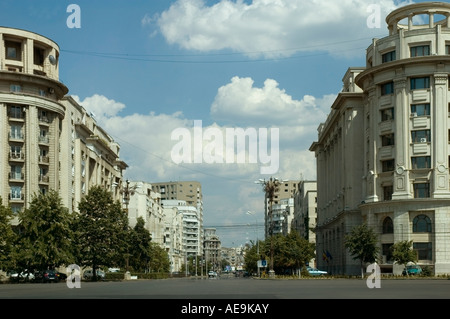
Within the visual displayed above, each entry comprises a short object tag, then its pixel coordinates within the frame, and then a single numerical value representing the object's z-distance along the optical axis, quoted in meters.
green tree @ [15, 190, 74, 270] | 72.29
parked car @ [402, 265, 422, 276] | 76.81
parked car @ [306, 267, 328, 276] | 102.80
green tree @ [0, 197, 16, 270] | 69.88
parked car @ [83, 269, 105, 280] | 85.05
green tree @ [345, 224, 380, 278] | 79.19
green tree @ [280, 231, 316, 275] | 100.25
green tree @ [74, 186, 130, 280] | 82.94
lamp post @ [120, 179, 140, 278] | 95.88
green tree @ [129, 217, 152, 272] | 113.50
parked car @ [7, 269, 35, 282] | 74.44
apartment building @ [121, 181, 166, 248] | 162.00
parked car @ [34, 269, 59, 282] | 70.94
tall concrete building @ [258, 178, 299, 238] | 92.88
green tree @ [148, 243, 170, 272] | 128.57
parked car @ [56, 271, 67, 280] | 74.80
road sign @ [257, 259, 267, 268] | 96.84
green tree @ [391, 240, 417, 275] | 75.56
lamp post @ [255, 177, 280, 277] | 92.75
